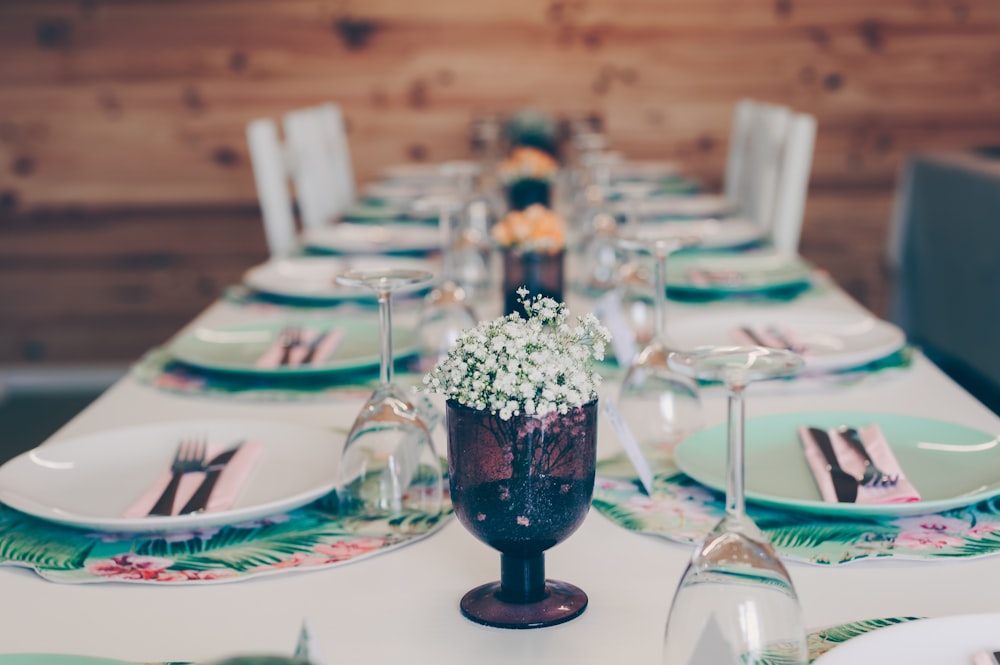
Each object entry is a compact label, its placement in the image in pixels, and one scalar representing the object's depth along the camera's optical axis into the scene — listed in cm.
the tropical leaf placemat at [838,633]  77
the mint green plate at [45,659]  73
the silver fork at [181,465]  103
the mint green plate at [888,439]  97
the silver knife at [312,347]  155
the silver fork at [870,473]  104
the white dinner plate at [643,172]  386
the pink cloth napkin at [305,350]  154
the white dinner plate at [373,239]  249
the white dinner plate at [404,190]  341
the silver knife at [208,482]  103
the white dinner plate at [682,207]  301
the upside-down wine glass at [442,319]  148
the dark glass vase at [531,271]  165
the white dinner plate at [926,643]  72
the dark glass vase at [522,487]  80
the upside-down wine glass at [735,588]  69
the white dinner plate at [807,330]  157
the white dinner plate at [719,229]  251
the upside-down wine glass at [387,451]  102
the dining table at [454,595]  79
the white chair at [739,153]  375
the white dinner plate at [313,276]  200
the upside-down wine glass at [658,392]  123
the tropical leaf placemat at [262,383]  143
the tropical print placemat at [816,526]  91
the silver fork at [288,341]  157
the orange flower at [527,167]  252
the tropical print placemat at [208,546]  90
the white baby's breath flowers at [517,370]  78
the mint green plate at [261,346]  149
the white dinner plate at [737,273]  199
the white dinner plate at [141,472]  97
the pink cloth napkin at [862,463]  100
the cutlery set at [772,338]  159
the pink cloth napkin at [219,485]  103
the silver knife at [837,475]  101
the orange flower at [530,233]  164
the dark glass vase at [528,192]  252
